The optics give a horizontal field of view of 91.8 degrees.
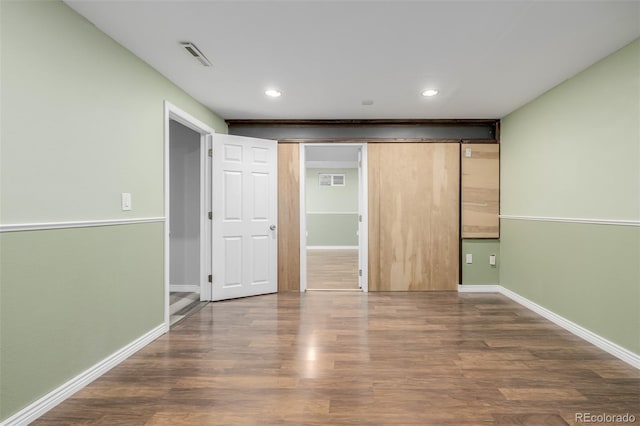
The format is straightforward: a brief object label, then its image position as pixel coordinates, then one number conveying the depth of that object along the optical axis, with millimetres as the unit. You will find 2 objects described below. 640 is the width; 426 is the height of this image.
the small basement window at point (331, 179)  8398
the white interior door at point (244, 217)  3719
